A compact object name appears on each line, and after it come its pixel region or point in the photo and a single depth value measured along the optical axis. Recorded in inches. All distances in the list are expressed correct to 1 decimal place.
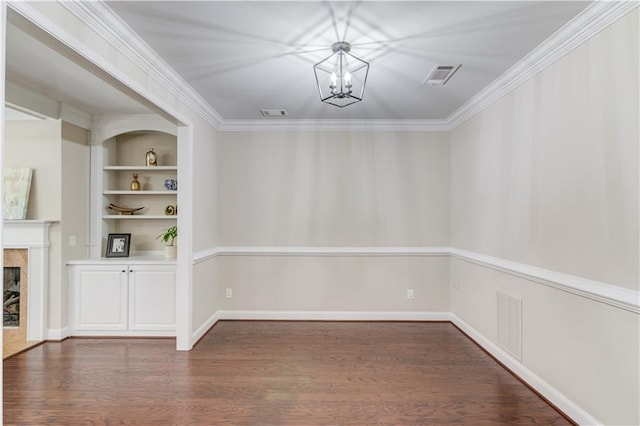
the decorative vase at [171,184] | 181.3
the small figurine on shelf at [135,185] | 181.8
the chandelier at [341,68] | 104.8
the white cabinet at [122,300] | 161.0
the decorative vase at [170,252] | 168.6
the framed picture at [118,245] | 174.9
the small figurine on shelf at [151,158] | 182.4
